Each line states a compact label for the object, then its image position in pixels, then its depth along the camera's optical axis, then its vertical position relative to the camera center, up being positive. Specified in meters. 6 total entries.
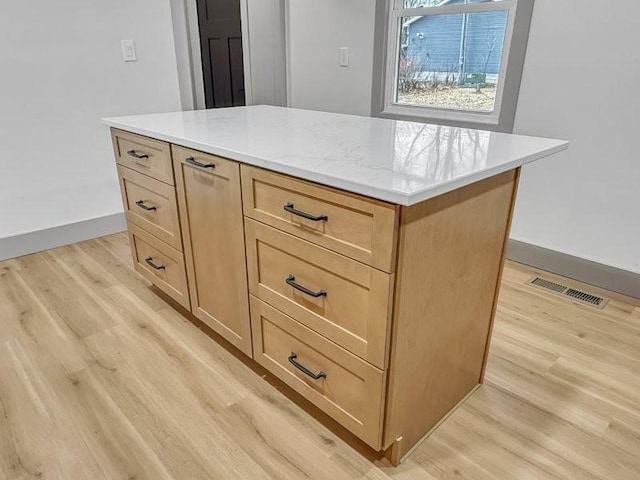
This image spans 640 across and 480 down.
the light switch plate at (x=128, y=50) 2.80 +0.08
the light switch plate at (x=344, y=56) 3.11 +0.06
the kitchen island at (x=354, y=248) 1.06 -0.48
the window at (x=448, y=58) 2.49 +0.05
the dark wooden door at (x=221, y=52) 4.00 +0.12
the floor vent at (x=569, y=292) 2.20 -1.08
